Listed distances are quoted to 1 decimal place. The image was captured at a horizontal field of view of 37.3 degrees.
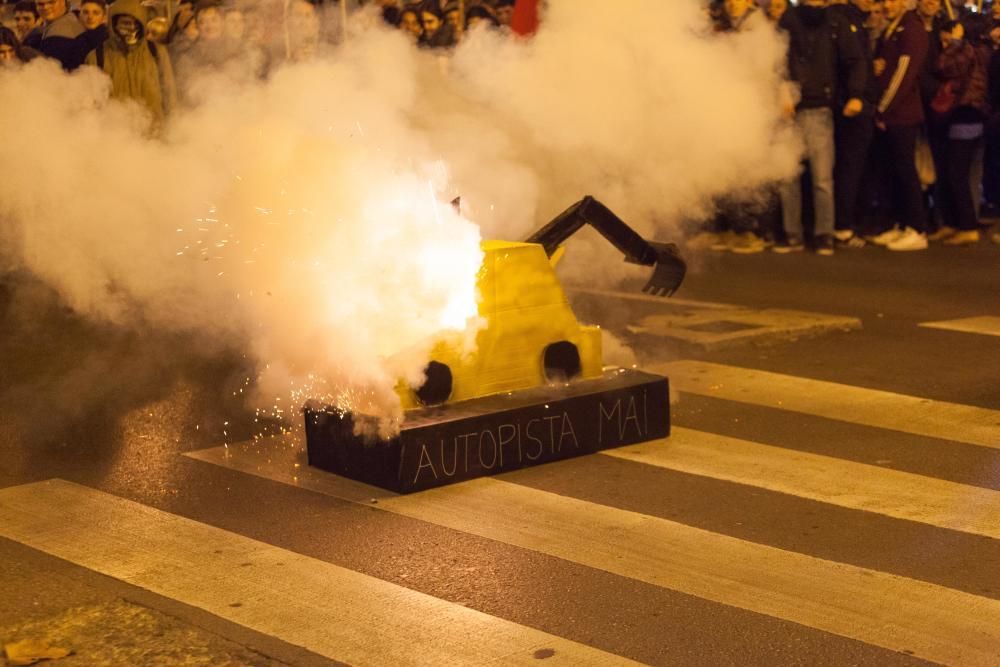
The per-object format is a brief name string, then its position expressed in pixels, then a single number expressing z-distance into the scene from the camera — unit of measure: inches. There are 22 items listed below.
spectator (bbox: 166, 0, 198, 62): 425.1
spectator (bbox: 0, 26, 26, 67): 402.8
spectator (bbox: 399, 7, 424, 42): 415.5
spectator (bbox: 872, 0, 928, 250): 537.6
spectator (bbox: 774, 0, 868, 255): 500.7
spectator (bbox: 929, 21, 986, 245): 549.0
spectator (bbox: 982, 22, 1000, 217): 572.4
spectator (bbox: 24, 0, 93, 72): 414.9
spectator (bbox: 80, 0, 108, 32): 437.2
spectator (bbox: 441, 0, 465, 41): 435.8
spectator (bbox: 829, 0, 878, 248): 536.1
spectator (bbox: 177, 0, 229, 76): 404.2
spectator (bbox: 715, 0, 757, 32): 394.8
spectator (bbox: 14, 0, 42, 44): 486.0
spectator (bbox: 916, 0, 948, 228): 553.3
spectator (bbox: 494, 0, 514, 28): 416.2
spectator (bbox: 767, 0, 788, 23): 509.0
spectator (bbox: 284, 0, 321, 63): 368.4
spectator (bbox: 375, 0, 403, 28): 435.5
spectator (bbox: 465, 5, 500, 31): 405.7
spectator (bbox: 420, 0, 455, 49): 412.5
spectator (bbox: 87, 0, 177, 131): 395.5
